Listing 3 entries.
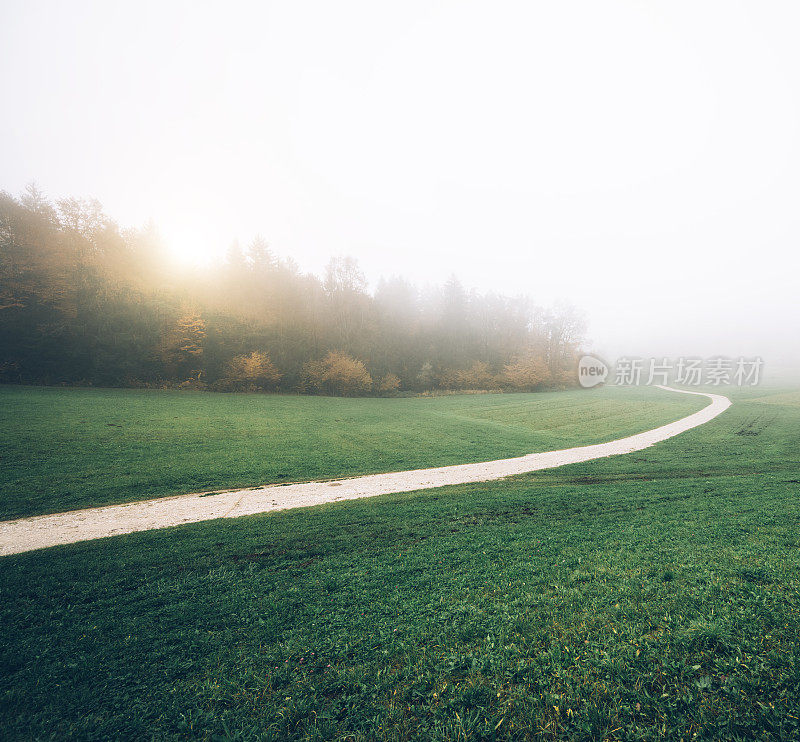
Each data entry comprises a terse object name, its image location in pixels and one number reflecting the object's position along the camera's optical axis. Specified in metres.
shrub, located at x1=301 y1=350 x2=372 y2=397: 50.12
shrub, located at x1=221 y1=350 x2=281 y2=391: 43.84
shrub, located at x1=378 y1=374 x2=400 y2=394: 55.83
